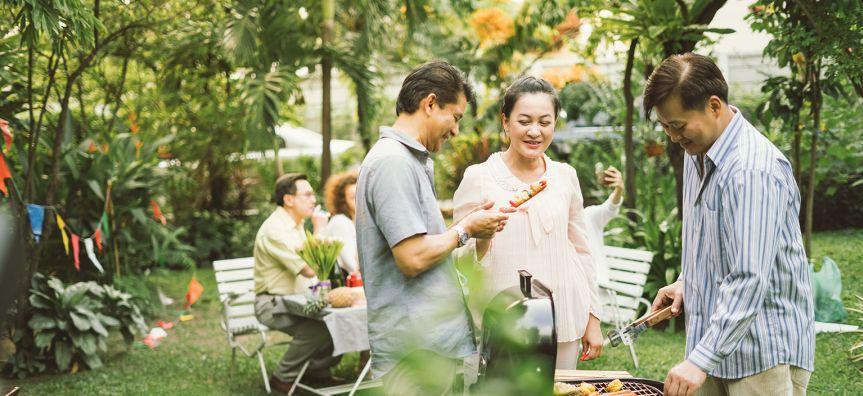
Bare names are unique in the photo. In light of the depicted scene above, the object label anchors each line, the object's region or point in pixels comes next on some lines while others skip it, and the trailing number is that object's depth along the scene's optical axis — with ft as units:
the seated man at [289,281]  20.31
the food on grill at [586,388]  8.52
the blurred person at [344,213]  21.49
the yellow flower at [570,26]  42.89
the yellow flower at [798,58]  20.75
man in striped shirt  7.09
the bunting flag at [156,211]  28.04
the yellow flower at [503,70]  43.49
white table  17.66
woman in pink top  10.91
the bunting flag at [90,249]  23.99
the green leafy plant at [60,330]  22.17
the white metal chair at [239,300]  21.54
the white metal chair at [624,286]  22.25
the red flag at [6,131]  17.85
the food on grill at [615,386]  8.74
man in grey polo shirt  8.39
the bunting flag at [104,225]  26.12
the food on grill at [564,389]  8.41
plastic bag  21.44
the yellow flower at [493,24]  42.78
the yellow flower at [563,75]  42.88
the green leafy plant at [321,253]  18.13
